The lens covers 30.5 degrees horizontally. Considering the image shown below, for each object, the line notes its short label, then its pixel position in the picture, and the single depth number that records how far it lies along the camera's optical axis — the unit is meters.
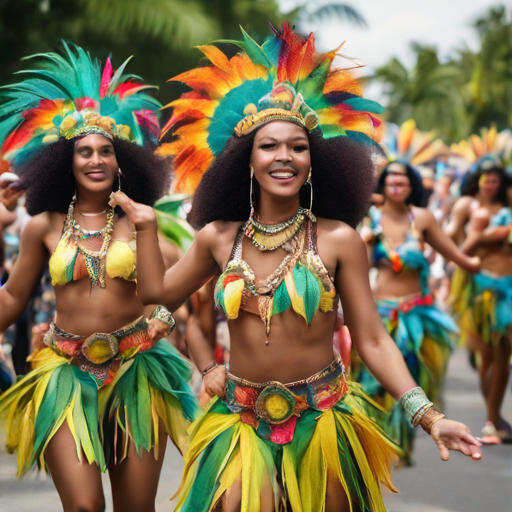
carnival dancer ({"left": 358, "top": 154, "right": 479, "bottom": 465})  7.20
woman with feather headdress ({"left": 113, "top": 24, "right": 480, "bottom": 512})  3.63
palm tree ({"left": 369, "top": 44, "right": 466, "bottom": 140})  45.88
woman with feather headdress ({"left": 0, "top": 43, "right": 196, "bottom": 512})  4.45
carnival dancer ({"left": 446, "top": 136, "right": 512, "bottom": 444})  8.14
